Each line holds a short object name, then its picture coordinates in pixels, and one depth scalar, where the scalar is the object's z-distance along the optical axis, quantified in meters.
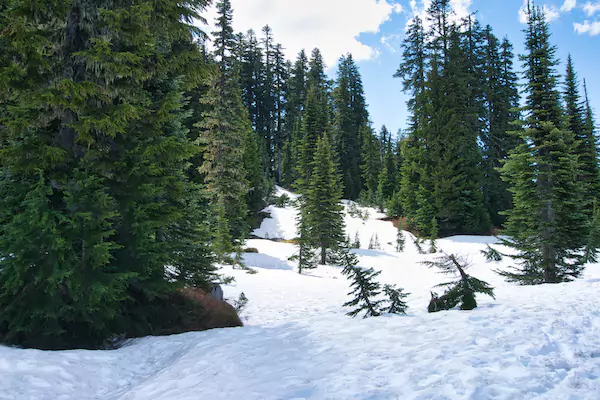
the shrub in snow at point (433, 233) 23.52
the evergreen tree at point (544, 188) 12.86
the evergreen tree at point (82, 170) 5.95
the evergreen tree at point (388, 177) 44.59
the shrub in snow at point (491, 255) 17.36
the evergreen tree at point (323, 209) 24.11
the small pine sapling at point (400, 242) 26.10
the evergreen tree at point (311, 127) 39.71
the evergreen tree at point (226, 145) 21.77
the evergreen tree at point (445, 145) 27.20
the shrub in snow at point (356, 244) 25.32
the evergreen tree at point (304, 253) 21.05
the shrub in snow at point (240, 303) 12.03
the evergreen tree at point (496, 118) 31.08
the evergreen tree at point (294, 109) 53.97
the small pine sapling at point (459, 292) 7.73
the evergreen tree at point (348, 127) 53.05
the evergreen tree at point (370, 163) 51.50
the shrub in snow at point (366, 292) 8.30
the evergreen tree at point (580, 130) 26.45
